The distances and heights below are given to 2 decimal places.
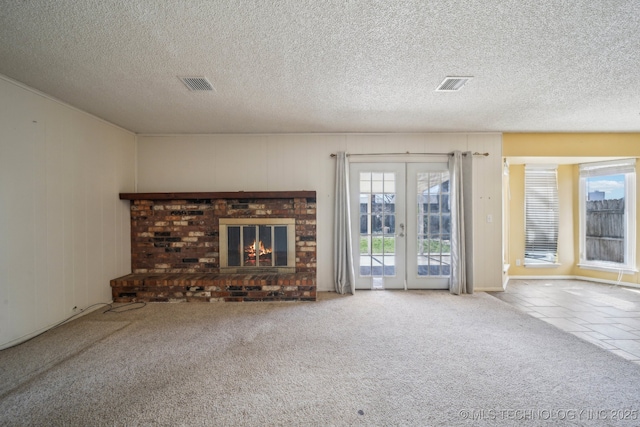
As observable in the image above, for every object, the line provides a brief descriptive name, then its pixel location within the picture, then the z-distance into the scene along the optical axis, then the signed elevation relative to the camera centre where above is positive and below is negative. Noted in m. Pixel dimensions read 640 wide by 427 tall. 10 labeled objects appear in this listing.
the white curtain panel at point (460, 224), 4.12 -0.12
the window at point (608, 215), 4.45 +0.00
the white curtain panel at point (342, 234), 4.11 -0.27
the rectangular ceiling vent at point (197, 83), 2.49 +1.33
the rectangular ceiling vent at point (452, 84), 2.51 +1.32
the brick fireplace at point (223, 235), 4.08 -0.27
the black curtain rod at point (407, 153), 4.26 +1.02
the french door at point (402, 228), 4.28 -0.18
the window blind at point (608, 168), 4.41 +0.83
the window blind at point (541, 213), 4.98 +0.05
